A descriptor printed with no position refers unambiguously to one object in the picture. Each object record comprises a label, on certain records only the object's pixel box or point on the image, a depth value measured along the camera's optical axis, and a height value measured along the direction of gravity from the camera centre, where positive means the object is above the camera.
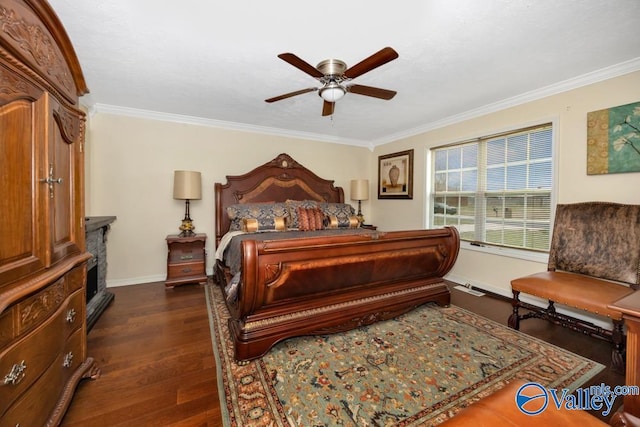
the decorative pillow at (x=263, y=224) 3.38 -0.24
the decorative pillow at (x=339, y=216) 3.87 -0.14
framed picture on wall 4.40 +0.57
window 2.91 +0.25
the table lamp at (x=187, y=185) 3.42 +0.28
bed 1.81 -0.60
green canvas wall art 2.22 +0.61
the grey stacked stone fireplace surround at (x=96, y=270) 2.44 -0.69
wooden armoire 0.96 -0.05
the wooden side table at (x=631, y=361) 0.98 -0.62
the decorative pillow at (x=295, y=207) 3.68 -0.01
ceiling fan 1.70 +0.99
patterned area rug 1.42 -1.11
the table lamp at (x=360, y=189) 4.69 +0.32
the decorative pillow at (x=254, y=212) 3.59 -0.08
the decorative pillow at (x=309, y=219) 3.60 -0.17
